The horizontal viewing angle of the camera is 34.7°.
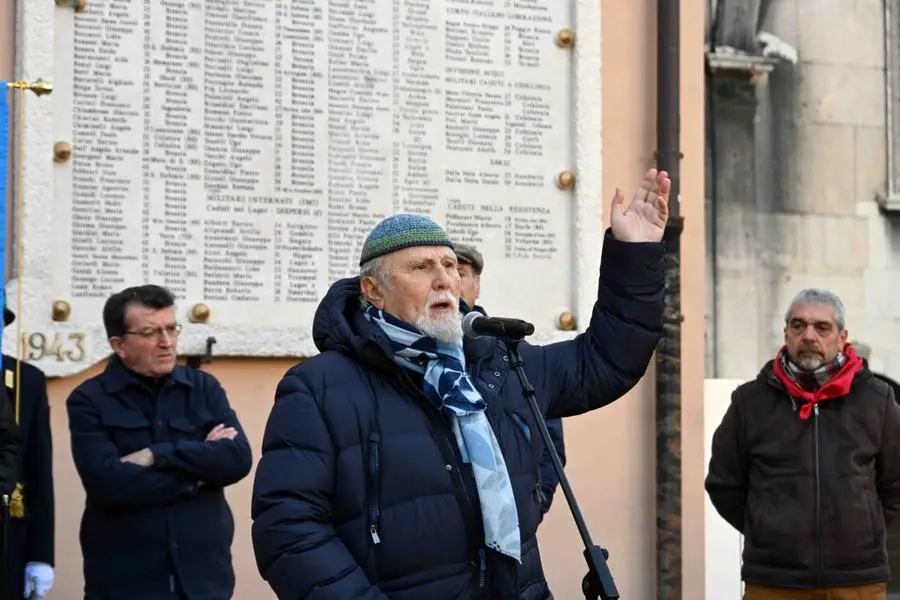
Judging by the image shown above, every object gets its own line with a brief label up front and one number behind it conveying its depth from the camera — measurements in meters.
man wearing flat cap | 5.09
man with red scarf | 5.67
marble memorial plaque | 6.45
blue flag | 4.81
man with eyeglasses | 5.20
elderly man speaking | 3.43
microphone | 3.48
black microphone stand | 3.30
